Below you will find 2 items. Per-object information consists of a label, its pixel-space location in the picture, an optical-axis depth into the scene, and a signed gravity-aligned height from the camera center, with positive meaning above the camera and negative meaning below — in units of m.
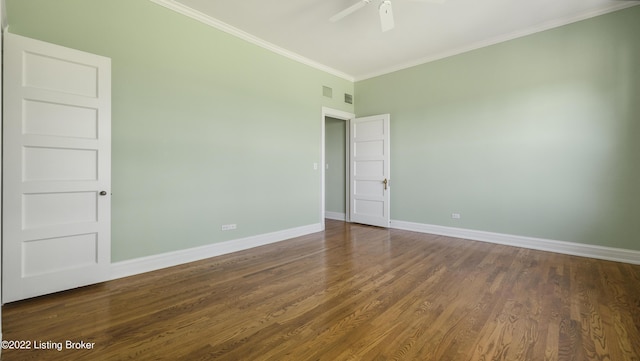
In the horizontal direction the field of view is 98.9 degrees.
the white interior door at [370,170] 5.45 +0.25
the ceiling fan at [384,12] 2.87 +1.84
